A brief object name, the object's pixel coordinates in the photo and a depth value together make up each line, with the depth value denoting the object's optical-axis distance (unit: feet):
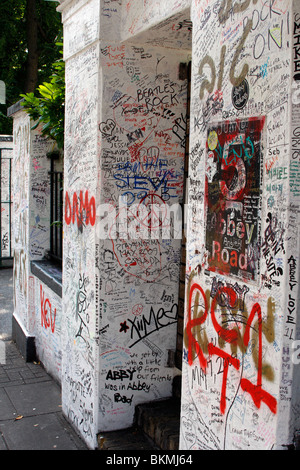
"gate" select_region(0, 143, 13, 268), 37.88
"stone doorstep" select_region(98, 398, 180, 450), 12.91
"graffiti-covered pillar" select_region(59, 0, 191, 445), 13.74
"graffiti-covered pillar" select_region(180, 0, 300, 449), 7.73
